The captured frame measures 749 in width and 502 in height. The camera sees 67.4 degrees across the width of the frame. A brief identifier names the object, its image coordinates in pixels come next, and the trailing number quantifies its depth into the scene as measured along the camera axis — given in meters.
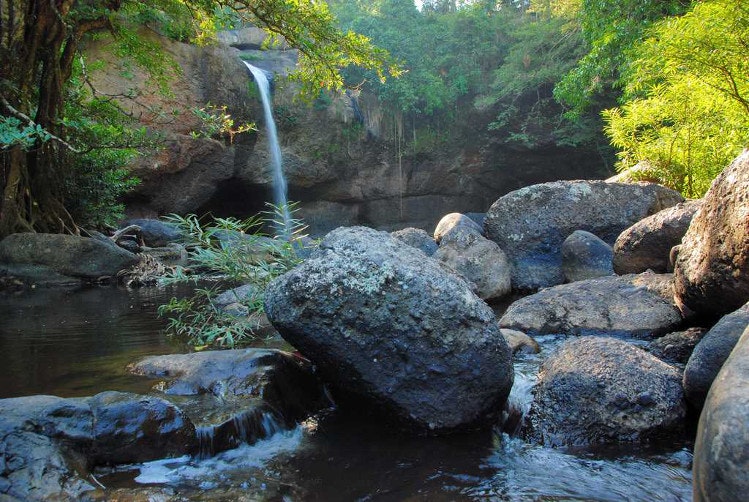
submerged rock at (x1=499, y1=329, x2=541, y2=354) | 5.00
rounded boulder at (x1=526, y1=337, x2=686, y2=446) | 3.31
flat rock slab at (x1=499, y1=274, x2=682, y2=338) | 5.54
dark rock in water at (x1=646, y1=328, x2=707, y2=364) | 4.64
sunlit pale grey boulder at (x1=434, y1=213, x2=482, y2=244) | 9.11
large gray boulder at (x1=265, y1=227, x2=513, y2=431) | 3.21
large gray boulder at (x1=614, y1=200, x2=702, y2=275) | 6.48
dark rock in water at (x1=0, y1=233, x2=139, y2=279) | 10.12
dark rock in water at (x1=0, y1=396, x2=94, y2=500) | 2.38
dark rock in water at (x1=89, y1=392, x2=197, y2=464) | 2.78
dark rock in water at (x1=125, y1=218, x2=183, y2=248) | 14.26
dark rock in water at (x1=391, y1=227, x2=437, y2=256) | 9.34
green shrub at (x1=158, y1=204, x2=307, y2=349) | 4.99
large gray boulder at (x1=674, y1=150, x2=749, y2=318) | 3.97
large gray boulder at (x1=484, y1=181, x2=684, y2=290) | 8.91
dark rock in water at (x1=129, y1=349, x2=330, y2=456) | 3.16
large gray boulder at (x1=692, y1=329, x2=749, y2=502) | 1.73
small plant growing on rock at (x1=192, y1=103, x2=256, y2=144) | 9.79
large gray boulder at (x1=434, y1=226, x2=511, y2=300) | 8.05
